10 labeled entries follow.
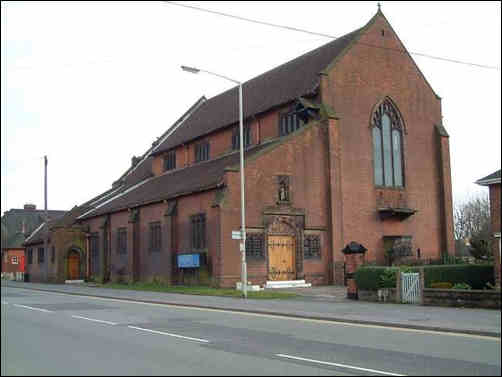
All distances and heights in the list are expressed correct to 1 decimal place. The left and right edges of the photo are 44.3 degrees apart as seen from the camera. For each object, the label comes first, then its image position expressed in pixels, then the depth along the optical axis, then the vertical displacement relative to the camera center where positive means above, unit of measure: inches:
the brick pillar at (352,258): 1022.7 -10.2
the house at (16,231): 3073.3 +154.2
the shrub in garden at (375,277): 952.3 -39.5
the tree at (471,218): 2723.9 +148.6
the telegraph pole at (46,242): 1990.7 +52.7
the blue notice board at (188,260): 1380.4 -10.0
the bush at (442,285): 938.1 -52.8
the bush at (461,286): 912.0 -52.9
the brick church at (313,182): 1344.7 +169.1
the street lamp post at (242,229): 1072.8 +45.2
